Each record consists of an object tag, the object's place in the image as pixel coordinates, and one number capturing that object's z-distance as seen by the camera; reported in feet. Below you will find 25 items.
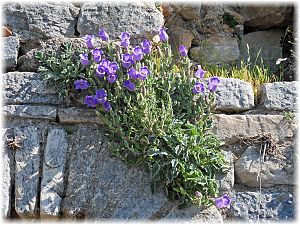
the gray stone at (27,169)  10.43
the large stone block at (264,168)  10.83
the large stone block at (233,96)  11.34
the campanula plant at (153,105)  10.31
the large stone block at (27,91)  11.15
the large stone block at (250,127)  11.07
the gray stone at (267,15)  14.39
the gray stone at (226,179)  10.71
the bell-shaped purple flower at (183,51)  11.14
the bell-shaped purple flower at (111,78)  10.67
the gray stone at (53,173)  10.37
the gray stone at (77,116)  11.03
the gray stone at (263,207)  10.61
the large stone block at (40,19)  11.78
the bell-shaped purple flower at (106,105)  10.57
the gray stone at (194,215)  10.30
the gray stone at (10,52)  11.62
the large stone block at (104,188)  10.30
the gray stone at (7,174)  10.50
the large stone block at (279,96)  11.36
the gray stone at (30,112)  10.99
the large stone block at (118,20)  11.79
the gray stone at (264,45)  14.19
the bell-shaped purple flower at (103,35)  11.14
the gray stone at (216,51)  13.52
